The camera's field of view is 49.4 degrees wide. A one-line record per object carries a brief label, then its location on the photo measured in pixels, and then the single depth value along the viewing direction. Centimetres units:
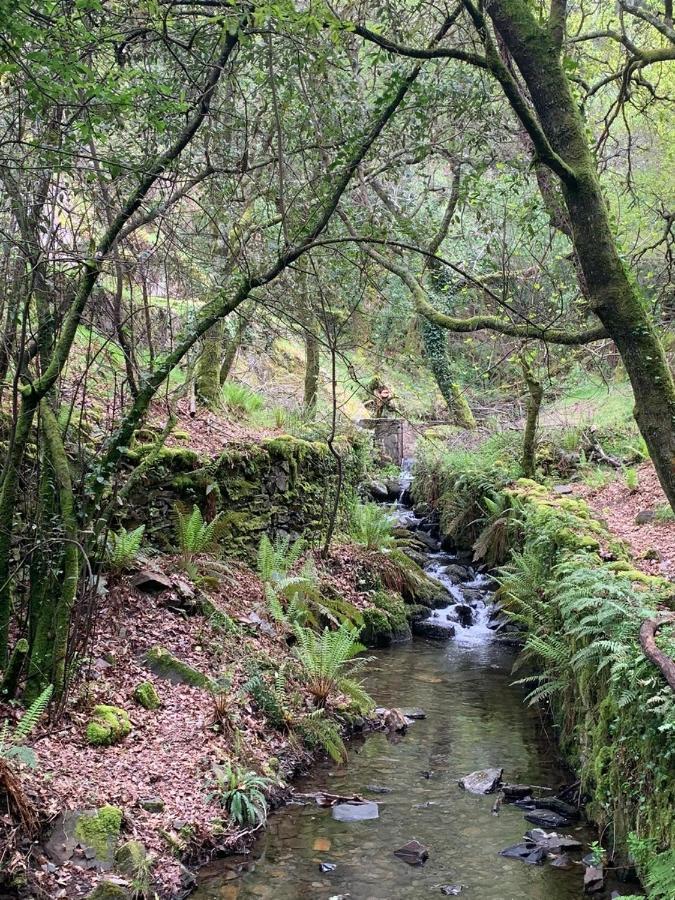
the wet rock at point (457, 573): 1252
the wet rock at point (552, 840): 488
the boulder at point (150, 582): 688
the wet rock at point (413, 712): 743
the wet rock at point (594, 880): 435
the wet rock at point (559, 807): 541
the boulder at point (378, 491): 1639
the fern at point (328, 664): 692
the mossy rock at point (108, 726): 486
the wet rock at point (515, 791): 570
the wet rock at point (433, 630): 1053
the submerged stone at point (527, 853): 475
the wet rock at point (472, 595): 1173
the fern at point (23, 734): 407
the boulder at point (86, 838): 394
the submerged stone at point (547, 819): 525
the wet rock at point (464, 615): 1108
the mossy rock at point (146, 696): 555
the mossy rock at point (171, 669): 607
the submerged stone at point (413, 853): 474
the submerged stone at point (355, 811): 530
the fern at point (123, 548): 668
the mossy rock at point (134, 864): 401
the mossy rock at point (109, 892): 380
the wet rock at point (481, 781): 583
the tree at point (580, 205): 385
